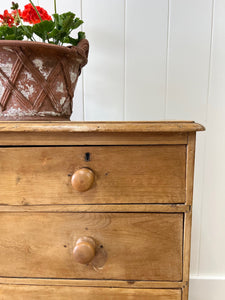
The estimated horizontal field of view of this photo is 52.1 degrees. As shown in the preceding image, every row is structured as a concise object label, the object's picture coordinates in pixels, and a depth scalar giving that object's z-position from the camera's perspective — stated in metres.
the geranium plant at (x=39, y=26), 0.57
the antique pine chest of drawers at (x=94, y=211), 0.52
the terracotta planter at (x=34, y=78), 0.55
